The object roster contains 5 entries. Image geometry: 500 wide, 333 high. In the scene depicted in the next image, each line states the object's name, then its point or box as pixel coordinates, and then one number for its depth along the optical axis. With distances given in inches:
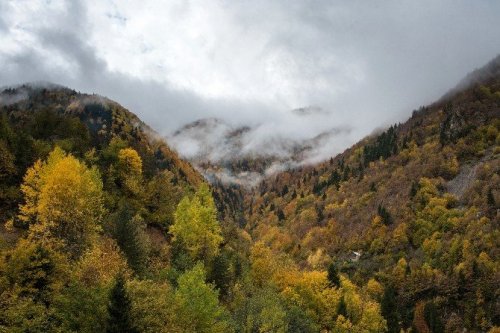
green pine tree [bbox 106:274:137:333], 1542.6
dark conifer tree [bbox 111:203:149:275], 2431.1
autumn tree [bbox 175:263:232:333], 2011.6
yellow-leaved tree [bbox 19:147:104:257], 2322.8
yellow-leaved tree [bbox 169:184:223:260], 3191.4
